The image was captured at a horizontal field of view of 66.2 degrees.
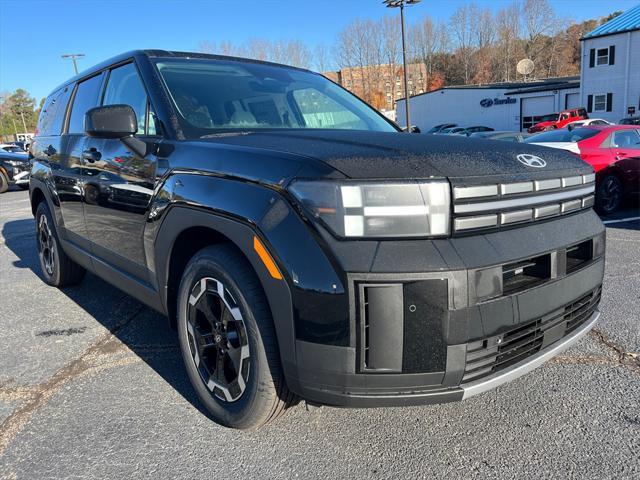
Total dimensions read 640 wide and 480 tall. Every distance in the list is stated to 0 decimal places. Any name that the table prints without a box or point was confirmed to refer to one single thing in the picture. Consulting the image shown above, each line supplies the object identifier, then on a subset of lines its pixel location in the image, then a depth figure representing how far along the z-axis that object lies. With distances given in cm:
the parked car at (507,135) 1404
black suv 172
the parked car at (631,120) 2547
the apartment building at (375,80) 7662
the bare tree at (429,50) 8100
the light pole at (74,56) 5234
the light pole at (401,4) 3038
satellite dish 4828
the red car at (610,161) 820
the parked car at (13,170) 1700
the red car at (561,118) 3002
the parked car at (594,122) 2383
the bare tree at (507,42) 7788
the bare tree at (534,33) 7550
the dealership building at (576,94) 3531
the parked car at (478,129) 3330
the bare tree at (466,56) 8162
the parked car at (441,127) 3963
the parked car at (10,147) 2811
